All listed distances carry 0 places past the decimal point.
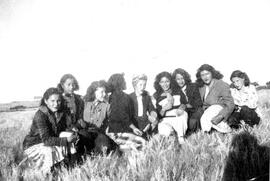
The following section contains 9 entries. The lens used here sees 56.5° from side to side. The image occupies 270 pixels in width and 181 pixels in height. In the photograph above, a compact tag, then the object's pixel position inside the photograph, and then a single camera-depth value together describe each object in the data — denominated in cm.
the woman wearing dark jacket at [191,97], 515
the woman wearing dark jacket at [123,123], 454
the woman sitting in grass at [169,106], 471
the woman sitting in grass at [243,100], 532
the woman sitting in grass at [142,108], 498
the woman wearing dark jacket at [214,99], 491
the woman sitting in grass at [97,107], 521
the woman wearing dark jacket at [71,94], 527
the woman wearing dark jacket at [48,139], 361
